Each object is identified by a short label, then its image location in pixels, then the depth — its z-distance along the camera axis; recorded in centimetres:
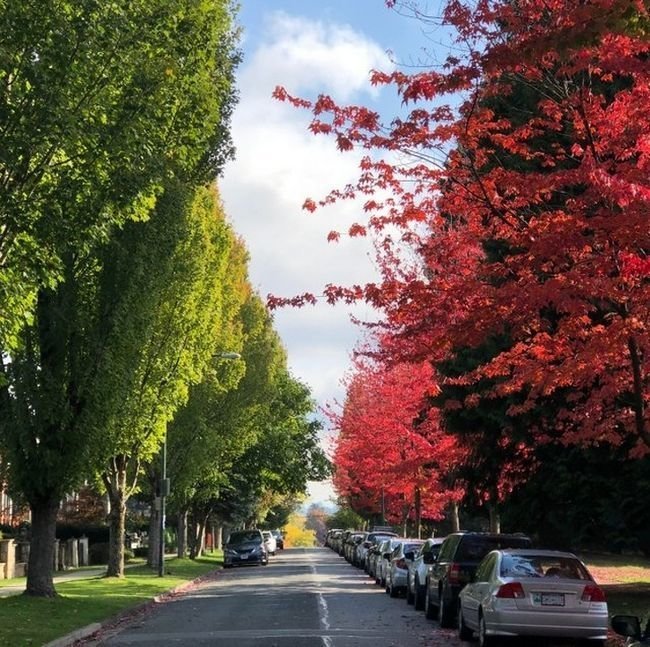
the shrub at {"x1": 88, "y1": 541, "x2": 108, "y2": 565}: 4488
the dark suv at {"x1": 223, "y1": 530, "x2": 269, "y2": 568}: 4406
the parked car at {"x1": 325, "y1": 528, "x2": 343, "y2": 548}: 7650
